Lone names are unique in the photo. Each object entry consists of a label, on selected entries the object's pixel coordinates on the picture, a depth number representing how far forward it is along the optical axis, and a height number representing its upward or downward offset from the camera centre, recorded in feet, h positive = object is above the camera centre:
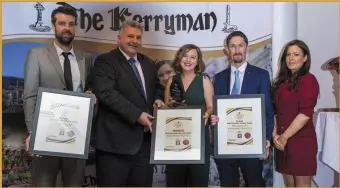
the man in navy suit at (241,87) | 10.01 -0.01
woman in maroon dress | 9.45 -0.85
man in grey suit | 9.41 +0.28
